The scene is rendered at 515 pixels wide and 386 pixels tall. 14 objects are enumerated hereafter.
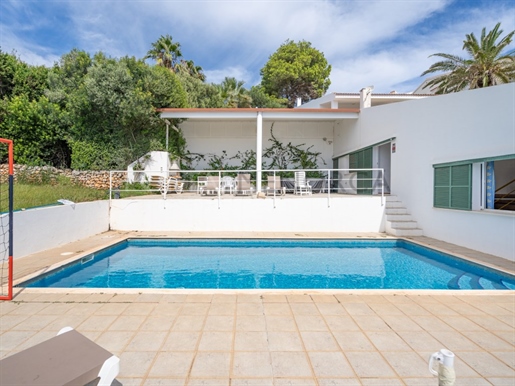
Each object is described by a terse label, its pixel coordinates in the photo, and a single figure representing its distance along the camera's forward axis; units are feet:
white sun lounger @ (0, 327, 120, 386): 4.75
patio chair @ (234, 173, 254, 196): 35.06
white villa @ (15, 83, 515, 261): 20.61
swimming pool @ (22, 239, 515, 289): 16.92
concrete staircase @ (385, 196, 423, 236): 28.19
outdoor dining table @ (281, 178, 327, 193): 43.23
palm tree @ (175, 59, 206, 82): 78.62
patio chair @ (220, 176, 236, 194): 38.06
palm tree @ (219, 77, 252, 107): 72.07
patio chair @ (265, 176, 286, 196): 33.63
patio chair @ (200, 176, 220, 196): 34.53
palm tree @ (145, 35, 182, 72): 78.07
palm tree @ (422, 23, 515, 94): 42.37
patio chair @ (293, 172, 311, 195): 36.61
